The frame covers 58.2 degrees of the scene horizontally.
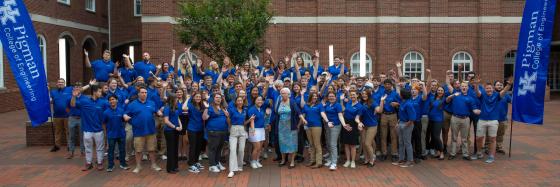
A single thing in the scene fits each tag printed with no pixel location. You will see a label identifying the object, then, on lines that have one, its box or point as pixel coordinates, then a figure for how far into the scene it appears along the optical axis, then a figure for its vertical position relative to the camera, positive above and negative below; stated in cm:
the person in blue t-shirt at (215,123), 889 -66
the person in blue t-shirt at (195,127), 905 -74
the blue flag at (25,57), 954 +58
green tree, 1486 +180
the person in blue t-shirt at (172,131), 903 -82
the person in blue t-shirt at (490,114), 997 -58
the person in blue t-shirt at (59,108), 1120 -48
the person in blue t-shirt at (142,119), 892 -60
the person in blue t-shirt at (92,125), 930 -72
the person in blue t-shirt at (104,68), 1189 +44
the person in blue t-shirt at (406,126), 938 -78
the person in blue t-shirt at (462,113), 998 -56
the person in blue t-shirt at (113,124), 914 -69
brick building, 2447 +265
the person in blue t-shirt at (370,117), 948 -60
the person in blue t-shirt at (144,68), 1236 +46
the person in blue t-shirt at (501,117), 1021 -67
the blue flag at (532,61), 985 +47
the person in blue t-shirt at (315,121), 937 -66
